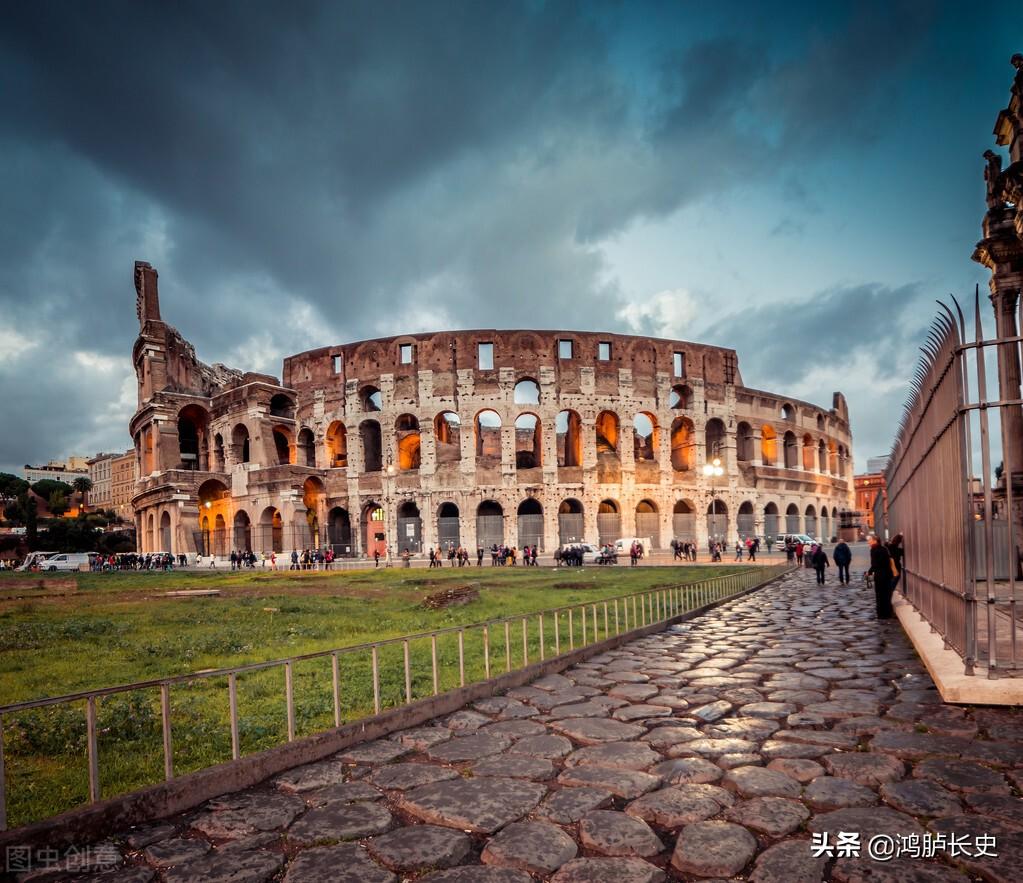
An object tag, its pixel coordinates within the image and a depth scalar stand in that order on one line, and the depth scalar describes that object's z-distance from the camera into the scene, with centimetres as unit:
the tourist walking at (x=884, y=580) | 849
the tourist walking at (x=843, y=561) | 1460
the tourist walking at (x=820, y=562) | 1495
